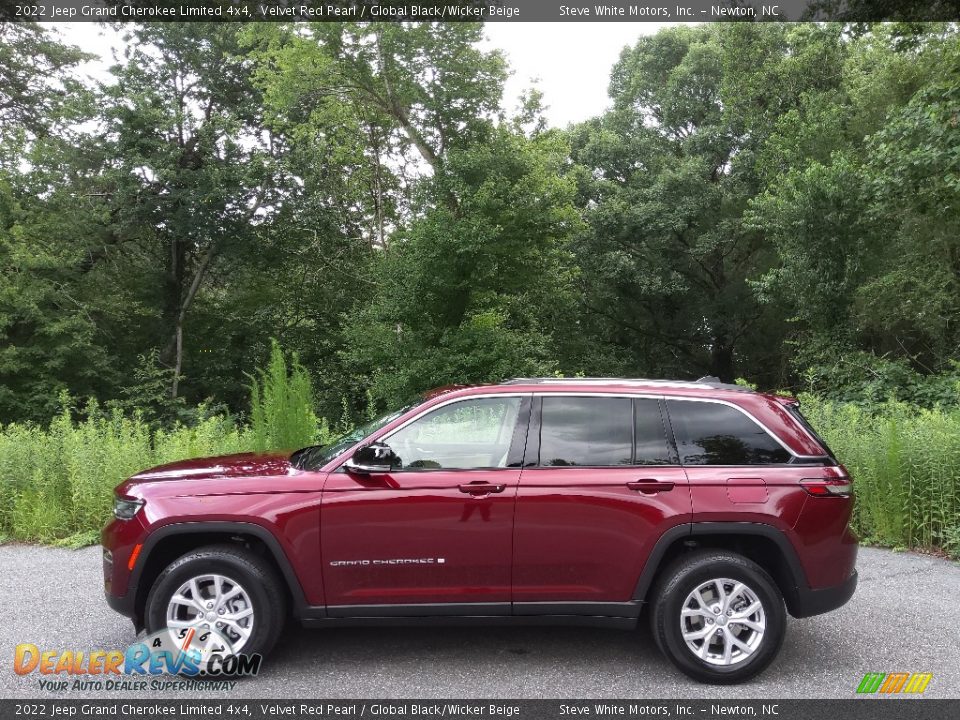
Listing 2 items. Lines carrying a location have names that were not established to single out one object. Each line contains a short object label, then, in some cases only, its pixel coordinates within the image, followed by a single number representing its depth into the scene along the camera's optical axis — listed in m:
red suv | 4.09
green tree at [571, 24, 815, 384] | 28.09
